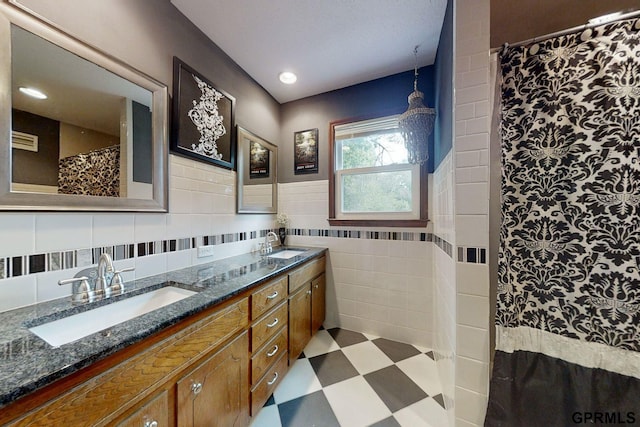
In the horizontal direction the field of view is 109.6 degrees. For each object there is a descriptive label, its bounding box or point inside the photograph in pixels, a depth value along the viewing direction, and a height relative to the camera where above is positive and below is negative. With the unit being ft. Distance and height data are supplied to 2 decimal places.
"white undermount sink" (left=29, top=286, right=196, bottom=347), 2.67 -1.39
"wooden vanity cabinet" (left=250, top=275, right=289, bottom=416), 4.10 -2.51
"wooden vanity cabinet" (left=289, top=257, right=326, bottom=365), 5.49 -2.50
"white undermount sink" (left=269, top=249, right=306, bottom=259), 7.02 -1.25
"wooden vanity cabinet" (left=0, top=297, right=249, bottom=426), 1.69 -1.58
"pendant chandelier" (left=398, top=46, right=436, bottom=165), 5.58 +2.20
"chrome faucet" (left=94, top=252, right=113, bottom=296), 3.27 -0.84
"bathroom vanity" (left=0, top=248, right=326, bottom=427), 1.75 -1.51
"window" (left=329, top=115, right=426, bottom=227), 6.86 +1.14
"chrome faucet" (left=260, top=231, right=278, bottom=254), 6.84 -0.89
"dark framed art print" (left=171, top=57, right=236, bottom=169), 4.71 +2.22
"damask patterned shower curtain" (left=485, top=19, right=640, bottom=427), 2.85 -0.30
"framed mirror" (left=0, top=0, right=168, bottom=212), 2.80 +1.35
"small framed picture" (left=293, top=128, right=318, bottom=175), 7.98 +2.25
